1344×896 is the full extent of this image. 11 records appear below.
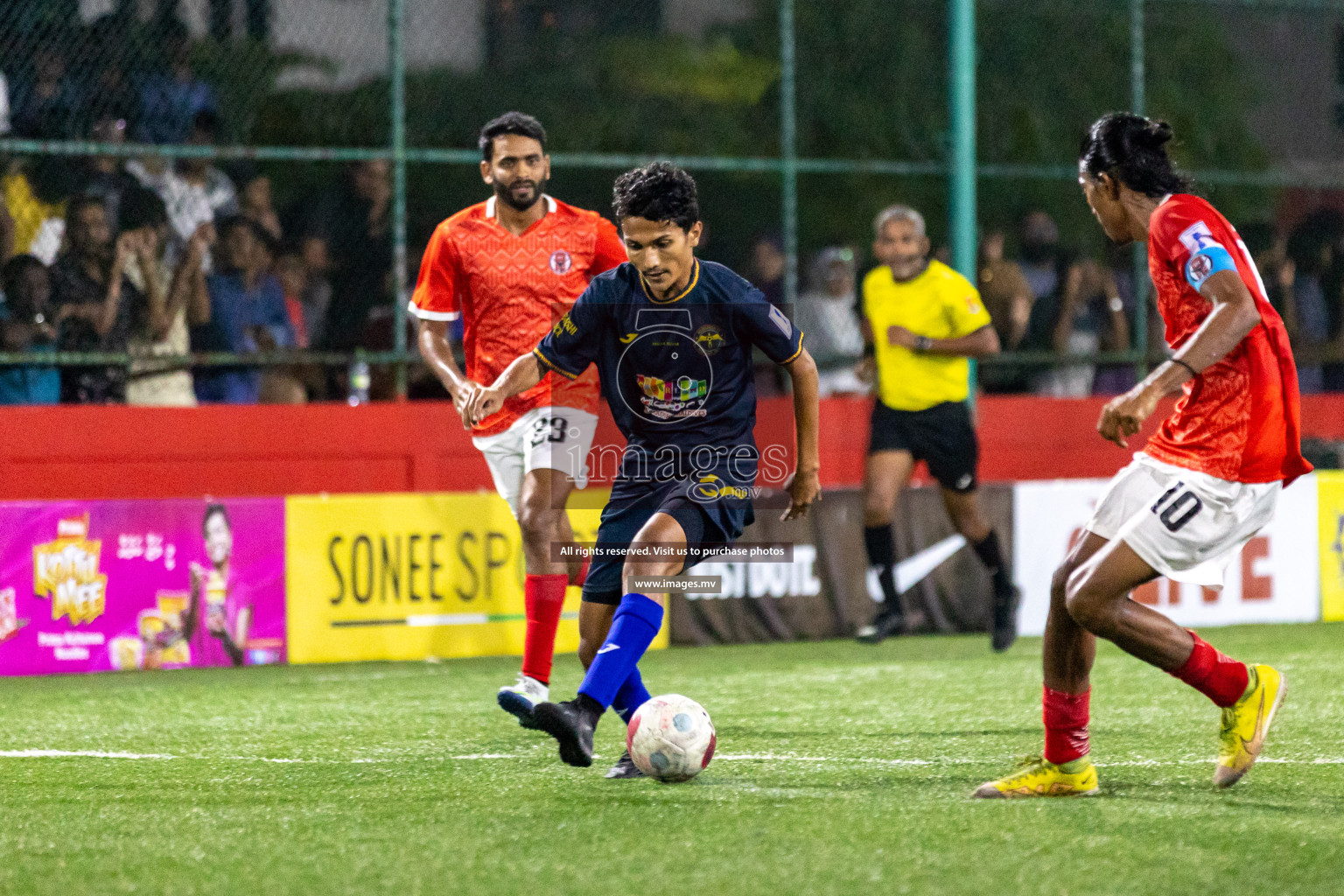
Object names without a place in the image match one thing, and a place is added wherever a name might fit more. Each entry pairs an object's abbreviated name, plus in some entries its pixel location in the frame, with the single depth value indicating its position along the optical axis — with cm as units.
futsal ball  966
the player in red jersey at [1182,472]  896
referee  1769
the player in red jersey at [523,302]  1301
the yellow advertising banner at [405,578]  1716
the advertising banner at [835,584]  1848
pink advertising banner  1619
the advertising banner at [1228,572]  1959
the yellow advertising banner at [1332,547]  2033
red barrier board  1895
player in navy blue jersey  991
